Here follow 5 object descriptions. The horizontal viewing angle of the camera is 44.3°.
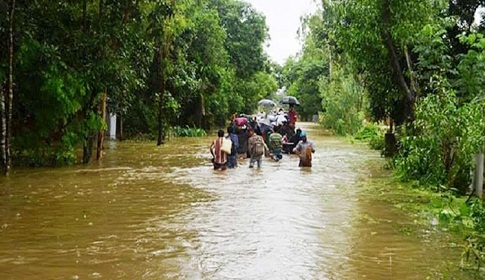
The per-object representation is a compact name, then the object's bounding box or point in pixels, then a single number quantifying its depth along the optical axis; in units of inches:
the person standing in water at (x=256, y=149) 718.5
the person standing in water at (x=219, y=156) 700.7
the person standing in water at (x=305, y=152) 737.6
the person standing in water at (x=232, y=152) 717.3
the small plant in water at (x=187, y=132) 1485.0
